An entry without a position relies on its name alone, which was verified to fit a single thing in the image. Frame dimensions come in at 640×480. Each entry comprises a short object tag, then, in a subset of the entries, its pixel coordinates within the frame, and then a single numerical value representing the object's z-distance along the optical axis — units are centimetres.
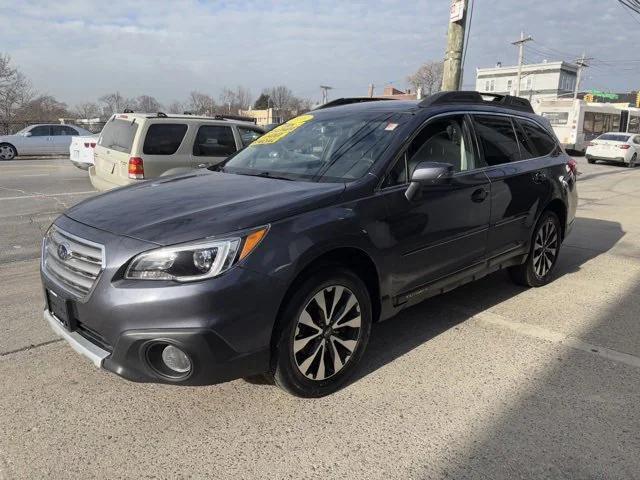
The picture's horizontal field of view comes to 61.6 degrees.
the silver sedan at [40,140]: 2094
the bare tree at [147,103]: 6288
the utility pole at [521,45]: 4807
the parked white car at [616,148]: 2480
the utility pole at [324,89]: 6103
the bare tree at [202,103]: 8157
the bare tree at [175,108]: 6740
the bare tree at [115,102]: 6719
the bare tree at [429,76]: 9162
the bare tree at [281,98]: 9698
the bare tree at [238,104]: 9521
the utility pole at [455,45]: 969
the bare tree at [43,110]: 4006
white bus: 3008
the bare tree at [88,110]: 6344
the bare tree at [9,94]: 3678
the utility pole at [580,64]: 6103
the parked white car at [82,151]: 1438
